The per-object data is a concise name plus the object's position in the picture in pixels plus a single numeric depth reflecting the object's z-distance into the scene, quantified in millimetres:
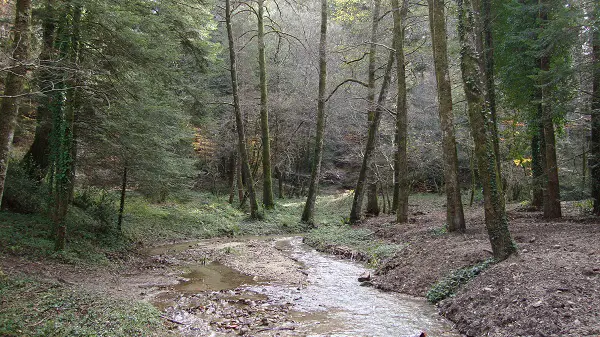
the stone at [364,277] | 9174
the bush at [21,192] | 11648
